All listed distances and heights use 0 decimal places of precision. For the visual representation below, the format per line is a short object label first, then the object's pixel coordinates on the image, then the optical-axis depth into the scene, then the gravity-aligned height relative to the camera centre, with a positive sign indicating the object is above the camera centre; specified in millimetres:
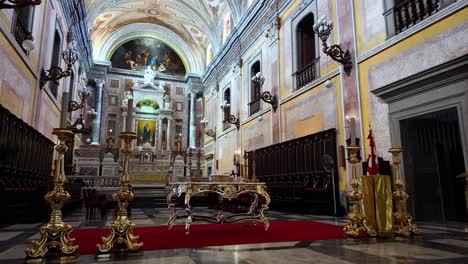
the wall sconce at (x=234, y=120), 15211 +2948
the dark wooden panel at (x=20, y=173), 5398 +200
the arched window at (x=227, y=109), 16970 +3897
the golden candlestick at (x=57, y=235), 2725 -453
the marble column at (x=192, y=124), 21750 +3949
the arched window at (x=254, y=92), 13445 +3862
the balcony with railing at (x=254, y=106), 13322 +3212
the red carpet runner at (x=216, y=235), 3637 -676
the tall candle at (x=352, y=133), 4051 +632
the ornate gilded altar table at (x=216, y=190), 4590 -91
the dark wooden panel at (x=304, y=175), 8039 +234
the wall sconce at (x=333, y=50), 7484 +3112
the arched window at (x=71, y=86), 14391 +4335
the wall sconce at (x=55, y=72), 9164 +3149
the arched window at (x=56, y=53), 11500 +4651
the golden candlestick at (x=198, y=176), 5444 +124
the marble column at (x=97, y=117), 19317 +4041
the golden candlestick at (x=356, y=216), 3972 -403
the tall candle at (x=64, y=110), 2814 +639
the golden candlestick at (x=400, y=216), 4121 -420
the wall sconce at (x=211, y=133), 18766 +2880
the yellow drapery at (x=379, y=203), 4055 -248
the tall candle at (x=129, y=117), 2847 +611
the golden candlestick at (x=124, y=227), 3061 -422
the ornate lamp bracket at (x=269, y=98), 11492 +3001
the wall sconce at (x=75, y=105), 11377 +2779
